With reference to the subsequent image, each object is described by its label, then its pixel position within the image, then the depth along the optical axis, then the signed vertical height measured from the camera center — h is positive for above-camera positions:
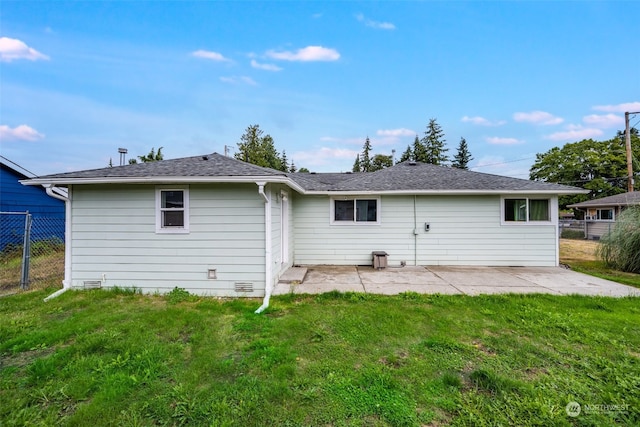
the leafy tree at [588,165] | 28.11 +5.91
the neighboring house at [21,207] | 9.98 +0.42
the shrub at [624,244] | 7.50 -0.80
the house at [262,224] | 5.32 -0.18
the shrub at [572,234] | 19.19 -1.30
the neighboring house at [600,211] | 17.12 +0.42
